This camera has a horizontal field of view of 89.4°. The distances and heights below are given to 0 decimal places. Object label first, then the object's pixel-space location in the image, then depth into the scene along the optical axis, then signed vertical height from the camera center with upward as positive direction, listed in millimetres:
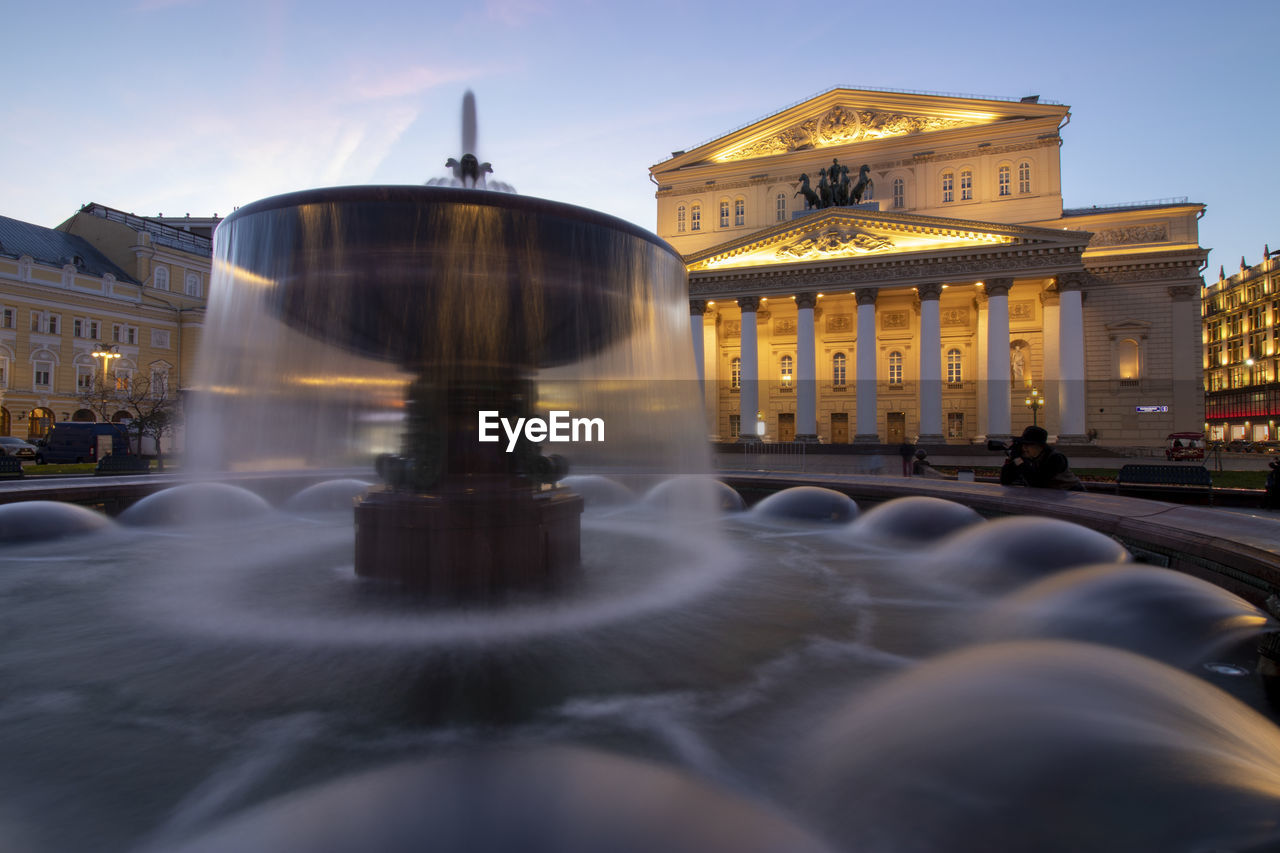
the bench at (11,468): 12969 -767
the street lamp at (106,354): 33606 +4054
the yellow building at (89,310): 38688 +7940
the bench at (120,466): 13913 -801
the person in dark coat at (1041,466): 7602 -542
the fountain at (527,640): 2125 -1228
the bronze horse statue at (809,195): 38594 +13610
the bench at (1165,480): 11734 -1120
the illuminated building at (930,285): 35281 +7934
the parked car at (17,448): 28986 -782
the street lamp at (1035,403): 34031 +962
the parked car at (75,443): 27062 -578
